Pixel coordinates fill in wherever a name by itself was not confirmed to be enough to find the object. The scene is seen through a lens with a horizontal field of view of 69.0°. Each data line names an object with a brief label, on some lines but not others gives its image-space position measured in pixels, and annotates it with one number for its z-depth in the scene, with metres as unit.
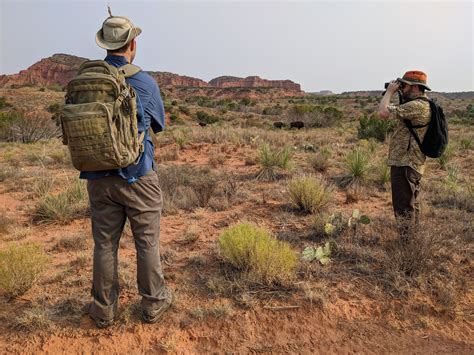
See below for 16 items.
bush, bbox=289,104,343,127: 19.38
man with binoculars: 3.58
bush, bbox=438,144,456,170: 8.37
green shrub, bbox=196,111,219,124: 27.88
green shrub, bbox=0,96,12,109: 29.74
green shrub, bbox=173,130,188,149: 11.10
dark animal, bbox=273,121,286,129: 18.40
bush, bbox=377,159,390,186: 6.66
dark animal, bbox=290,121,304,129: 17.89
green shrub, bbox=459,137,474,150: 10.77
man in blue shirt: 2.40
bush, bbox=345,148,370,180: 6.90
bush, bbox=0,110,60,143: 15.57
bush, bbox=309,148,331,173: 8.12
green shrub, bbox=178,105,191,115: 32.95
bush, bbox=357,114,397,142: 12.38
